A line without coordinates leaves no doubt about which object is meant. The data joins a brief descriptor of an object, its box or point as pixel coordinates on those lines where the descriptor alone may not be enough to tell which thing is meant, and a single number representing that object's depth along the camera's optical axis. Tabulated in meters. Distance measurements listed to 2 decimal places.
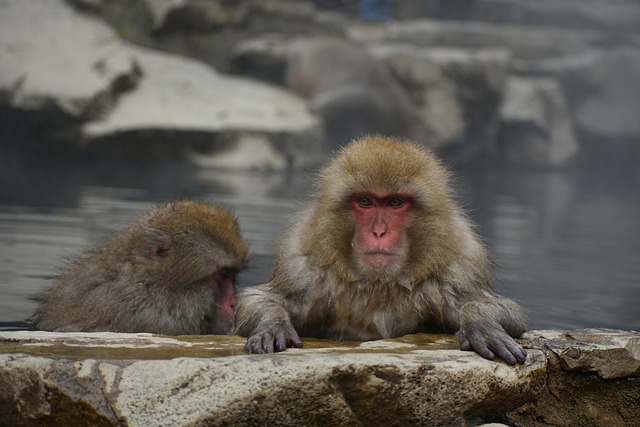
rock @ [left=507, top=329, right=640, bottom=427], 3.41
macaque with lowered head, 4.37
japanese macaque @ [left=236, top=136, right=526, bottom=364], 3.55
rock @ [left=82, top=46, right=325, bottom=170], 12.55
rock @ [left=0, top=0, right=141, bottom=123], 12.08
